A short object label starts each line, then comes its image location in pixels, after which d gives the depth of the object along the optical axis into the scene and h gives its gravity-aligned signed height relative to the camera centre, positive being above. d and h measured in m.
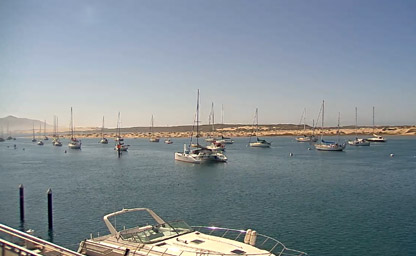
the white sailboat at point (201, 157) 89.12 -7.28
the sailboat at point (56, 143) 186.99 -8.46
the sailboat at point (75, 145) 156.71 -7.67
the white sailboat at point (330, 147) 130.12 -7.54
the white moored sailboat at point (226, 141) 190.27 -7.99
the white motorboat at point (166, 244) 20.89 -6.67
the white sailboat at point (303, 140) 198.74 -7.82
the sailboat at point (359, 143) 162.62 -7.80
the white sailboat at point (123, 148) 134.93 -7.72
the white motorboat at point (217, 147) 130.59 -7.40
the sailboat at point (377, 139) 189.86 -7.29
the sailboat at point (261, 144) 157.31 -7.79
